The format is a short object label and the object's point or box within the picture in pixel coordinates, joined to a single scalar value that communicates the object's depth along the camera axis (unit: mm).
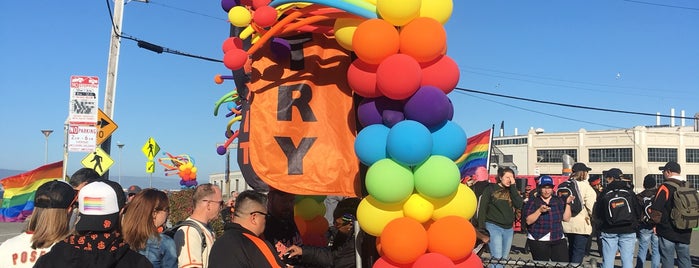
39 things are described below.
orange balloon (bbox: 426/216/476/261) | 4043
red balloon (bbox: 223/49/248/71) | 4449
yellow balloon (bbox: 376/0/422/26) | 4133
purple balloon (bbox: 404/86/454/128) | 4117
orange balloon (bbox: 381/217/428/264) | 3990
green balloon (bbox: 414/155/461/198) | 4086
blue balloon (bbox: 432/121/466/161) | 4281
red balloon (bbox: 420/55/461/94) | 4258
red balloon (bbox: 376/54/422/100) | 4039
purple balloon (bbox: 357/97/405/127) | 4320
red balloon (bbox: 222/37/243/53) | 4586
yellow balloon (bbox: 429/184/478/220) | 4262
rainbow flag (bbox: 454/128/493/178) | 12984
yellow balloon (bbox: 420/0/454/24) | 4406
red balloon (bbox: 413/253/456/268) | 4016
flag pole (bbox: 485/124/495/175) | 12234
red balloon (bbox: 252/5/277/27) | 4352
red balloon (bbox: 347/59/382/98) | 4273
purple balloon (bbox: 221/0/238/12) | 5434
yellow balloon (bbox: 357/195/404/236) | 4203
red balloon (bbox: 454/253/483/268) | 4191
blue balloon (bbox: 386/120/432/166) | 4008
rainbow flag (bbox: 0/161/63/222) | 7582
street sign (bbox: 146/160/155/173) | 22006
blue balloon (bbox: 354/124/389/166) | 4250
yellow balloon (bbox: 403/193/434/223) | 4192
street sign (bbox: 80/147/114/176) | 10520
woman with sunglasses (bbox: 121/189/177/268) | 4055
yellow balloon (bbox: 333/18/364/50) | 4379
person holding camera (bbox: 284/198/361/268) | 4867
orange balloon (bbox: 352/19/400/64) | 4062
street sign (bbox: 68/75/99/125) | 9547
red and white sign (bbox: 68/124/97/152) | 9531
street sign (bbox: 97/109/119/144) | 10922
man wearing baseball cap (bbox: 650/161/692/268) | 8445
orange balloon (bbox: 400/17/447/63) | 4113
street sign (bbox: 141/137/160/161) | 20078
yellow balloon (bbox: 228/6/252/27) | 4574
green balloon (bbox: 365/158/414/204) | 4055
